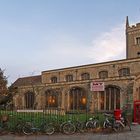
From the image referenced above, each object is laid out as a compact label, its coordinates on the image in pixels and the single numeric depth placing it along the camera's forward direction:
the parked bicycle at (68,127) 9.83
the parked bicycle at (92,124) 10.53
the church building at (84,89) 18.36
